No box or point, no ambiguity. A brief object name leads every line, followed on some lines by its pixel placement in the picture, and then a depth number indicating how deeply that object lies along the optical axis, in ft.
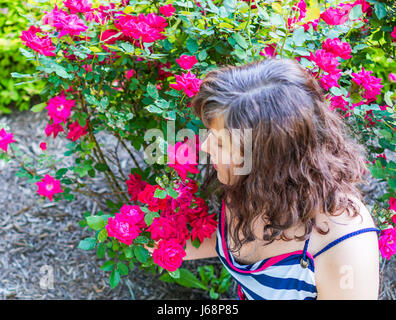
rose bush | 4.00
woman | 3.27
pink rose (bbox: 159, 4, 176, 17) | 4.10
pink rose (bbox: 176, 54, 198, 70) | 3.94
